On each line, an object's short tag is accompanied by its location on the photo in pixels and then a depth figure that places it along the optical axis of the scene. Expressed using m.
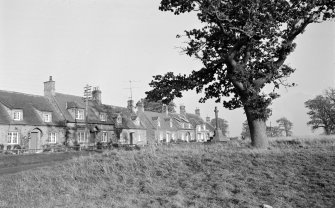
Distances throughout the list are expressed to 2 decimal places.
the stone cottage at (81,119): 43.09
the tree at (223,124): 109.12
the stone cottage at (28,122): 35.09
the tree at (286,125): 94.50
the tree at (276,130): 96.75
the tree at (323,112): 65.06
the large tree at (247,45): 14.59
